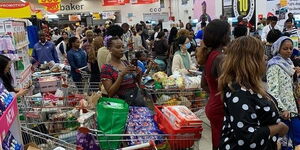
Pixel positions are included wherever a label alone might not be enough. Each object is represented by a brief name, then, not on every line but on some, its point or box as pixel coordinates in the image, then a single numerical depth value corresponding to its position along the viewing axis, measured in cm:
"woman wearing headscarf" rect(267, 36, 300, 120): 374
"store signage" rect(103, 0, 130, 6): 2245
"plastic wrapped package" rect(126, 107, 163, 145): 259
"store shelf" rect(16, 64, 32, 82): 572
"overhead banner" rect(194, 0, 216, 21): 1784
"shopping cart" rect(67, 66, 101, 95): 548
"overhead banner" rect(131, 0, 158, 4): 2255
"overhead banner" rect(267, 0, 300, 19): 1256
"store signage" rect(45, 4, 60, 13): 1866
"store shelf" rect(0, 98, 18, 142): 156
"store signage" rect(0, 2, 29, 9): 1040
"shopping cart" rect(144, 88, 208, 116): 455
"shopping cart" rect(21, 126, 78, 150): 263
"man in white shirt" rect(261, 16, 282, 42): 961
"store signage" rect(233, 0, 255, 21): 1536
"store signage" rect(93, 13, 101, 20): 2978
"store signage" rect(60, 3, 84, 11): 2877
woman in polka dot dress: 208
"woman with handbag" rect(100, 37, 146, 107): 330
